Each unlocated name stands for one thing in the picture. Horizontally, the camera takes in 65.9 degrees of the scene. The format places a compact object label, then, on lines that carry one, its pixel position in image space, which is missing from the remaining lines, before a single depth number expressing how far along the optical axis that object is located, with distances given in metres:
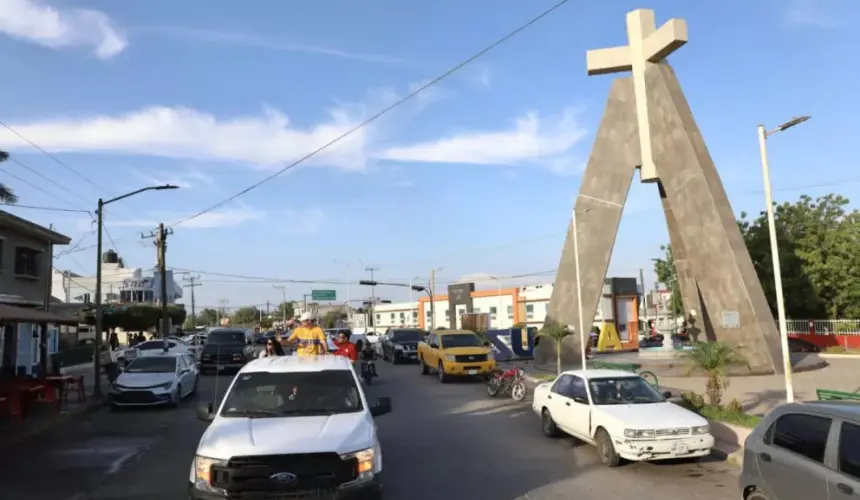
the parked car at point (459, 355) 23.66
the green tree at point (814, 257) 36.56
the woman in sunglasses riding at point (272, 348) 16.70
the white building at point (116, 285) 77.66
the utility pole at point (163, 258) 41.75
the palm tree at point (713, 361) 13.17
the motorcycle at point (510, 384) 18.70
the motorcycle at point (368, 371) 22.49
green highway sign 81.38
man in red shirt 16.78
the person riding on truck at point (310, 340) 14.30
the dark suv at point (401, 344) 34.34
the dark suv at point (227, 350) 28.61
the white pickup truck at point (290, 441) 5.97
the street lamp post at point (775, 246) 11.39
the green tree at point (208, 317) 160.38
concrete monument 22.97
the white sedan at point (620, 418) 9.71
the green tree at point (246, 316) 166.88
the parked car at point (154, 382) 17.45
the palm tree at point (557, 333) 23.34
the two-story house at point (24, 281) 25.42
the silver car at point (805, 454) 5.26
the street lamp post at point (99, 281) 21.27
